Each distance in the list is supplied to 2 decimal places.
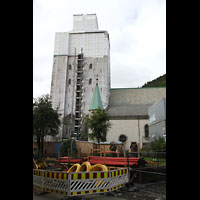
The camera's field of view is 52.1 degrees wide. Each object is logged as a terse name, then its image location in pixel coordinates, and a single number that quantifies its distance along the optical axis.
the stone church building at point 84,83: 43.69
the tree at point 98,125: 29.67
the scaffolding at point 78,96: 44.41
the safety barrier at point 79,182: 5.74
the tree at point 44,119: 31.45
